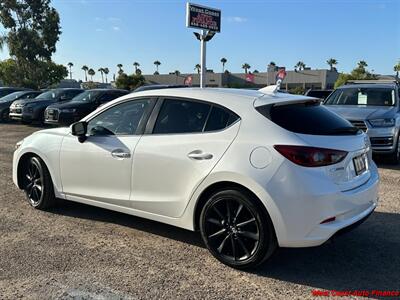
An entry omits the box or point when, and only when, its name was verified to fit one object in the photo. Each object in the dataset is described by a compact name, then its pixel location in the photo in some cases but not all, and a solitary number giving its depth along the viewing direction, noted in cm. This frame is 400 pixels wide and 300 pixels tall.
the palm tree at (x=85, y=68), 14075
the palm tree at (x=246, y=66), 12381
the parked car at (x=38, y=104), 1809
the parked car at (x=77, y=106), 1644
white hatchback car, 366
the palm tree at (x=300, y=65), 11041
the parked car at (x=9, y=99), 2034
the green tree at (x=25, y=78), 4944
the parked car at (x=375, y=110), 895
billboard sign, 2636
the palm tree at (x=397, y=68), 5278
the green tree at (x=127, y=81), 6259
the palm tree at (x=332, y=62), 10850
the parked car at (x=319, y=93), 1549
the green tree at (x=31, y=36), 4612
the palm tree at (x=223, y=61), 12649
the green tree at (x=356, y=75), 6054
